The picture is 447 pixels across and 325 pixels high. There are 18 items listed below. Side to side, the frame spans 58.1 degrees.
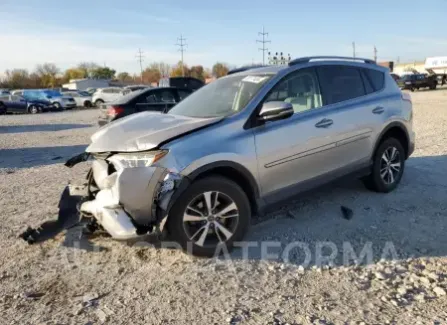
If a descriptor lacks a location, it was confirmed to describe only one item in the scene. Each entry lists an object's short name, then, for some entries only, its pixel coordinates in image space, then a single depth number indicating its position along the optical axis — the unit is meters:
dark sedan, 10.91
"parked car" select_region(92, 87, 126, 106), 34.06
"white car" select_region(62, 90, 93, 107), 37.77
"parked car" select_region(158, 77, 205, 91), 16.70
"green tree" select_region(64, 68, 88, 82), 107.69
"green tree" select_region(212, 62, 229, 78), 85.88
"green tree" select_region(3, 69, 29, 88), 81.00
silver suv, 3.39
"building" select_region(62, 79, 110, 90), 79.86
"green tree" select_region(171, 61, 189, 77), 85.38
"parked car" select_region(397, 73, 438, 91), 36.38
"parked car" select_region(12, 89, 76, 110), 33.12
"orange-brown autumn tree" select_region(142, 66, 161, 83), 102.75
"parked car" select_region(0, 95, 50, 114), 29.59
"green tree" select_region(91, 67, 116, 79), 108.06
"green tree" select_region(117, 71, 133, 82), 111.12
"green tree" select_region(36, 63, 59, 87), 90.92
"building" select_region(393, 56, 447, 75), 42.97
